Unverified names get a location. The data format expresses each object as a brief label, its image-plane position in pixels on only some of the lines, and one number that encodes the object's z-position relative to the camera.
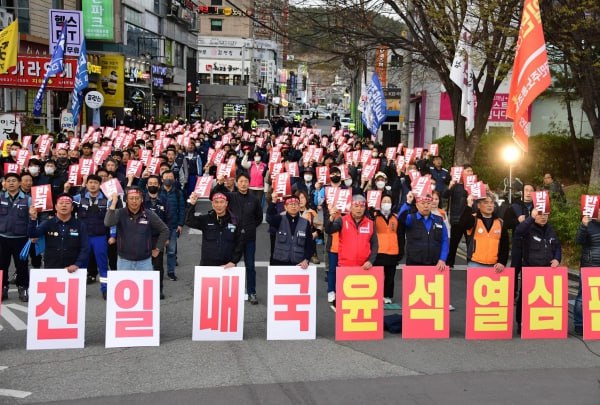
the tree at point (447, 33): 17.56
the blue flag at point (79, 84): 23.92
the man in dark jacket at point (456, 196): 14.51
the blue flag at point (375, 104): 26.72
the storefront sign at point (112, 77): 45.06
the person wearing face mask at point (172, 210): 12.05
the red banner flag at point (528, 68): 11.78
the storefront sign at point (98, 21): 45.06
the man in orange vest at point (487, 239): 9.47
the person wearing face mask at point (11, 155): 16.81
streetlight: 12.44
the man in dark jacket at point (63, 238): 9.48
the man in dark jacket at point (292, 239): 9.66
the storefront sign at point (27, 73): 29.06
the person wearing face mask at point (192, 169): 19.55
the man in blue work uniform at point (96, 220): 10.72
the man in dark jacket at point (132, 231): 9.34
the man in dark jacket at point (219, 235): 9.33
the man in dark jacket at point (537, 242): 9.23
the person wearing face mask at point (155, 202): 11.03
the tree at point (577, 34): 15.31
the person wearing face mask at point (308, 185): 13.77
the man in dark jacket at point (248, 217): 10.48
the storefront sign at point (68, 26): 30.00
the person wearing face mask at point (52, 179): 13.76
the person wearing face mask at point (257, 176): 16.73
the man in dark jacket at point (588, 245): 9.23
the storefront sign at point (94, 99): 26.03
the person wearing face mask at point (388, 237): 10.30
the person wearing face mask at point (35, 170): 13.50
